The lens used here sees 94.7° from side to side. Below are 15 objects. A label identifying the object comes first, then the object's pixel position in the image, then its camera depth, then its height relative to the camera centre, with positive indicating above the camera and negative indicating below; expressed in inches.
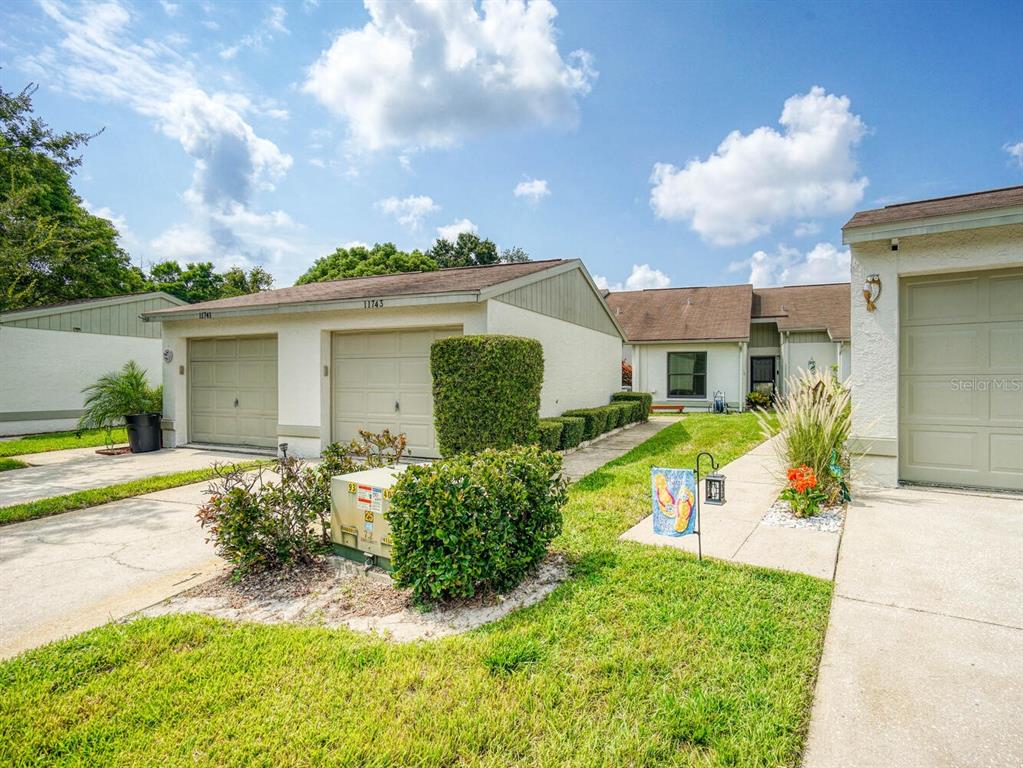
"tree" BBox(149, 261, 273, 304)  1364.4 +310.5
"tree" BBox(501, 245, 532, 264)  1931.6 +538.2
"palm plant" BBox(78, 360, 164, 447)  413.7 -15.2
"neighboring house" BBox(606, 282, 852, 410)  696.4 +63.0
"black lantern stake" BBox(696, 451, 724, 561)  198.4 -45.3
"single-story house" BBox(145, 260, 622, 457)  345.1 +29.5
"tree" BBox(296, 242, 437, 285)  1257.4 +331.8
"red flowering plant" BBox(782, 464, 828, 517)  199.6 -47.6
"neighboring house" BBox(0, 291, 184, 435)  521.3 +37.6
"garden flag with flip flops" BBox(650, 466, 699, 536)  156.7 -39.6
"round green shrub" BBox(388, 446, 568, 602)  125.0 -39.7
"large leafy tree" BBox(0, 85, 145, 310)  539.2 +223.6
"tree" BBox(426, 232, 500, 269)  1610.5 +457.3
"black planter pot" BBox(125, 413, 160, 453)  418.9 -43.2
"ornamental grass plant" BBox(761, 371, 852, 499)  219.8 -21.3
